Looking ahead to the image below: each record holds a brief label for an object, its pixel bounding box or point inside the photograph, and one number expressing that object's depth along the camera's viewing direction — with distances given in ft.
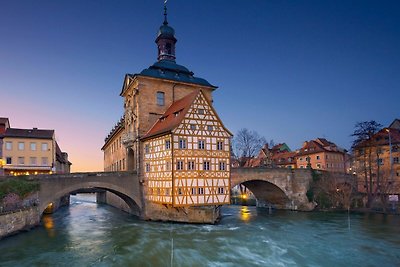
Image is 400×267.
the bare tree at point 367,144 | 132.67
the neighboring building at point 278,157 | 224.94
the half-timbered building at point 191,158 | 91.15
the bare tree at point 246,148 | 177.37
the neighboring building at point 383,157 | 136.87
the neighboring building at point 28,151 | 134.10
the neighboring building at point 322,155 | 204.44
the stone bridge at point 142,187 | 91.25
